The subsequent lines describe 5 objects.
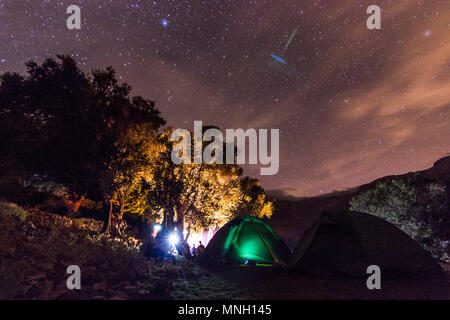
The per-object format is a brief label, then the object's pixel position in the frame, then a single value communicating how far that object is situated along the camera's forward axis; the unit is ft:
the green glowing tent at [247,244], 46.24
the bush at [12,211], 30.27
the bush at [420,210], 49.62
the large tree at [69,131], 56.54
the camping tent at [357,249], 33.65
